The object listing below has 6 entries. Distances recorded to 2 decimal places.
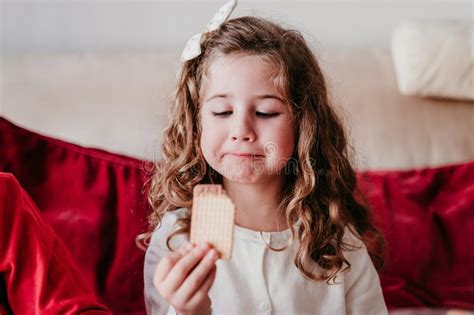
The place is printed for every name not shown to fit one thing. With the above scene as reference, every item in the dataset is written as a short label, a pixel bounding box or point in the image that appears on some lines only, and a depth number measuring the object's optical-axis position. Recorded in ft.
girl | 2.94
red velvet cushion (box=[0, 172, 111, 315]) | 2.83
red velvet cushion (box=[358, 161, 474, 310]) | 4.27
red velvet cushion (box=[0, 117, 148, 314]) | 3.89
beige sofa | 4.69
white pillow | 4.97
